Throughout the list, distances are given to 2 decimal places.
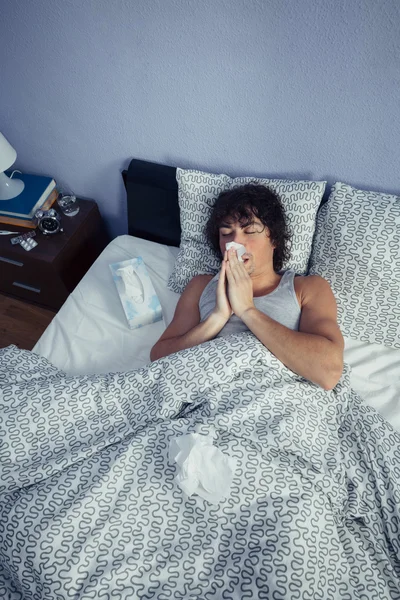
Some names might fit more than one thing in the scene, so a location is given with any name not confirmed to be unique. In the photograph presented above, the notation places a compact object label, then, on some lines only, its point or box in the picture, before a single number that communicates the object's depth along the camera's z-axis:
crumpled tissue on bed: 0.93
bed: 0.86
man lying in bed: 1.18
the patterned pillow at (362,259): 1.29
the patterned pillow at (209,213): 1.40
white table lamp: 1.73
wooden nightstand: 1.83
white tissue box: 1.55
